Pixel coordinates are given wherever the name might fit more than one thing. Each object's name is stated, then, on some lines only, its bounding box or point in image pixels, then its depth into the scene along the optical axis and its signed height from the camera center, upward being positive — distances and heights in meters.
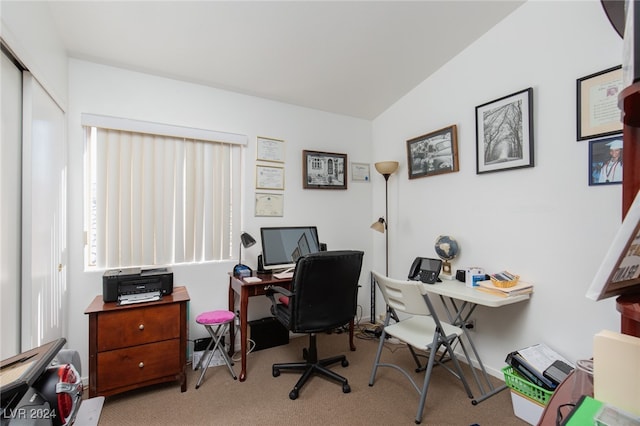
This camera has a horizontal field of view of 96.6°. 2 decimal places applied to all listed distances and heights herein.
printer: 2.08 -0.55
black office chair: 2.03 -0.62
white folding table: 1.95 -0.59
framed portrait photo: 1.70 +0.34
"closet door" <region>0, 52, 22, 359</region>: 1.39 +0.05
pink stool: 2.31 -0.96
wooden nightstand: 1.91 -0.93
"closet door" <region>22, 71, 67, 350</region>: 1.59 -0.03
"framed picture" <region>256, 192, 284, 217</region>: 3.00 +0.10
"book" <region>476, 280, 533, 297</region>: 2.02 -0.54
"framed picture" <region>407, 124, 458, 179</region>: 2.68 +0.62
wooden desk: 2.27 -0.65
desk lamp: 2.59 -0.49
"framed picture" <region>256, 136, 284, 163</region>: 3.00 +0.69
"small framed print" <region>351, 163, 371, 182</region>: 3.61 +0.54
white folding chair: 1.87 -0.84
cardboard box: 1.76 -1.23
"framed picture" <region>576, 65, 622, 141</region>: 1.70 +0.69
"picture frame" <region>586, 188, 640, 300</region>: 0.52 -0.09
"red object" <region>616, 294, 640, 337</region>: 0.59 -0.20
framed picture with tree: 2.13 +0.65
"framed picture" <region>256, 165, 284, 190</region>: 3.00 +0.39
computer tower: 2.82 -1.20
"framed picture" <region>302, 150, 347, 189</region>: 3.27 +0.52
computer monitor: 2.82 -0.32
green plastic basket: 1.73 -1.09
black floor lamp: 3.11 -0.05
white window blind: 2.34 +0.18
